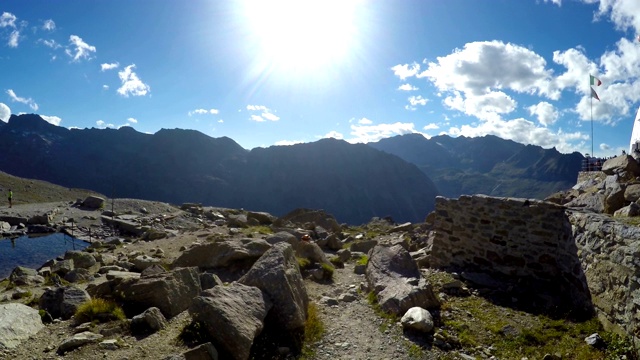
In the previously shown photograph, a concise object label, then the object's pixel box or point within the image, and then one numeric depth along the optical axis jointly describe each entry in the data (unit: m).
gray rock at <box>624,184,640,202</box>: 12.08
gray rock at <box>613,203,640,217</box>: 10.80
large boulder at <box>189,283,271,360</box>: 7.54
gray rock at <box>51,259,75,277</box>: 18.11
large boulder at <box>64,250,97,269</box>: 20.00
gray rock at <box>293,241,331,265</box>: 16.89
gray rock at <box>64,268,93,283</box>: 16.77
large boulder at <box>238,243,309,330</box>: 9.29
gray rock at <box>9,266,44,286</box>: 17.11
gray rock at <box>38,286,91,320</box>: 9.95
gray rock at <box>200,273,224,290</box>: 11.68
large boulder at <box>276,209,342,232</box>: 32.09
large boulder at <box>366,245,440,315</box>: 10.61
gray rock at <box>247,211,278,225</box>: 37.00
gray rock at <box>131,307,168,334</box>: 8.88
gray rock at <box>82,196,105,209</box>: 47.31
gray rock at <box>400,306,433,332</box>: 9.26
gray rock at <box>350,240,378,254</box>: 22.83
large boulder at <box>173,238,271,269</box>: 15.47
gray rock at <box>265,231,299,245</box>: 18.23
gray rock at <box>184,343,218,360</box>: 7.07
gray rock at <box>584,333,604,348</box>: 8.13
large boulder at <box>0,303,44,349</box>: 8.09
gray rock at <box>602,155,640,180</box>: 16.42
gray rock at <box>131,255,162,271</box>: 16.81
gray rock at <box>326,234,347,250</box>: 23.59
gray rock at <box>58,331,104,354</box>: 7.89
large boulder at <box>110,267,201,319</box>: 10.01
